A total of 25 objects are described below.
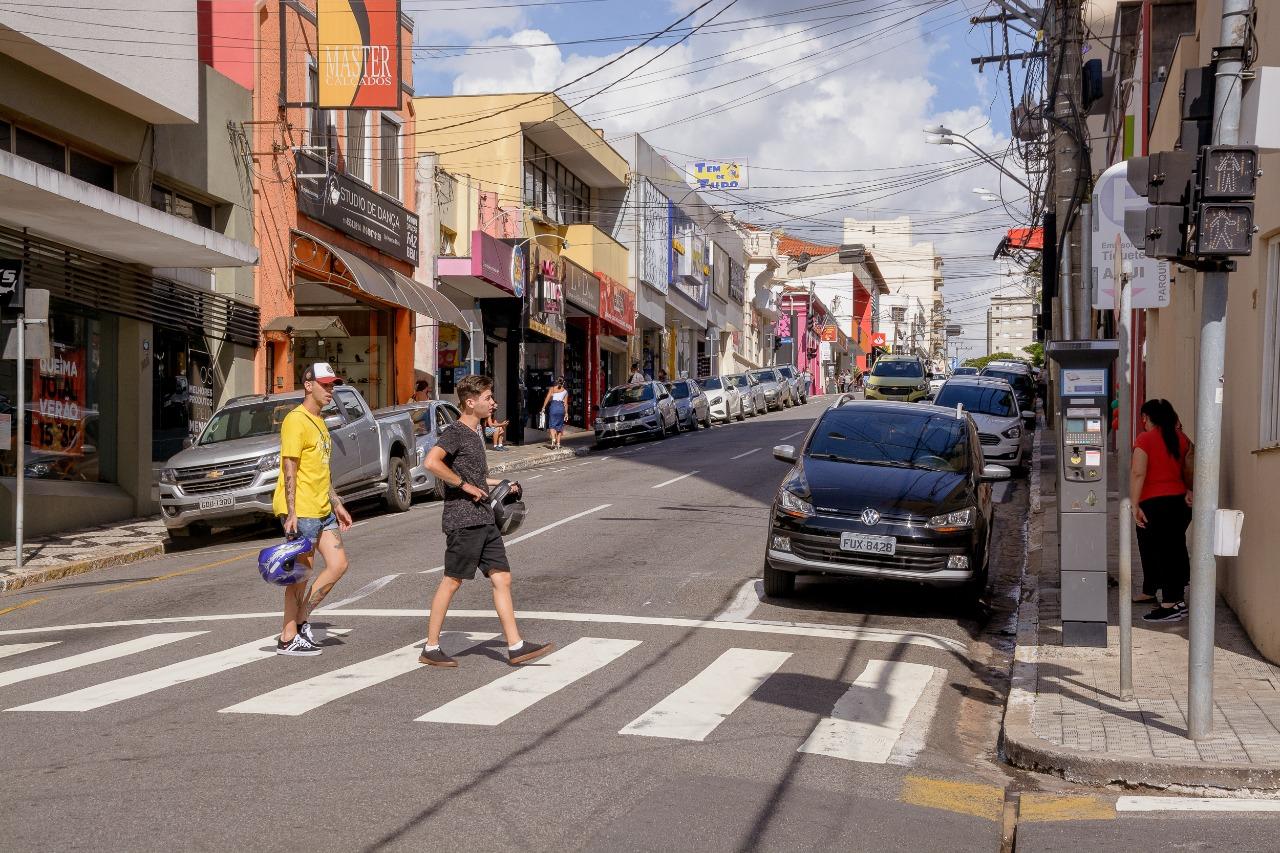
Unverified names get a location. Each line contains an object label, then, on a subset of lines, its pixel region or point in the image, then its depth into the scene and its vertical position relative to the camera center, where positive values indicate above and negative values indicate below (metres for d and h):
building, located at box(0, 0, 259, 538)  17.42 +1.62
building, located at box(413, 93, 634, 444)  36.25 +3.92
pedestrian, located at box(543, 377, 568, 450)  33.56 -0.91
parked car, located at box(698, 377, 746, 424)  45.47 -0.77
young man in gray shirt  9.06 -1.00
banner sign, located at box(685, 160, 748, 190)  73.00 +10.47
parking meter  9.39 -0.70
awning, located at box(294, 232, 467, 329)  26.78 +1.63
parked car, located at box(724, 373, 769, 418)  47.86 -0.60
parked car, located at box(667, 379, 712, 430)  39.69 -0.82
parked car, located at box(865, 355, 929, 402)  43.53 -0.04
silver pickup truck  17.42 -1.22
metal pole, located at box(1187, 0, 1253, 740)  7.19 -0.28
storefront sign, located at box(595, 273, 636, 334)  45.87 +2.31
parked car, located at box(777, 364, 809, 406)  54.44 -0.32
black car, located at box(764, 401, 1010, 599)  11.39 -1.10
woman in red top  11.35 -0.97
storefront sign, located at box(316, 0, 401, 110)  23.84 +5.30
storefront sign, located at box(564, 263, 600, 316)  41.09 +2.52
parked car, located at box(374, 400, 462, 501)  21.62 -0.89
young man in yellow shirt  9.42 -0.91
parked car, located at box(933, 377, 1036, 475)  23.78 -0.64
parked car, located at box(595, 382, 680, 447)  35.16 -1.00
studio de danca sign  26.06 +3.15
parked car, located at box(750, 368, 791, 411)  51.16 -0.45
